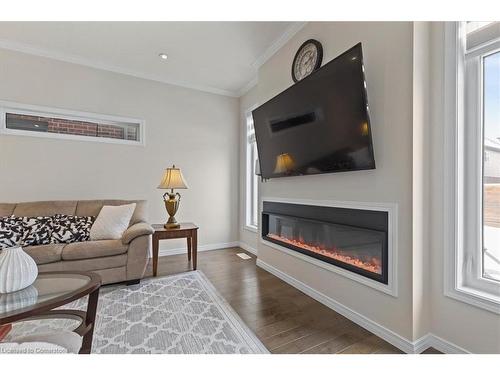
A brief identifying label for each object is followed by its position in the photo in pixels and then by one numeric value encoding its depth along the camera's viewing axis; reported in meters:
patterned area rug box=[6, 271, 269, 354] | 1.54
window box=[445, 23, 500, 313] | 1.39
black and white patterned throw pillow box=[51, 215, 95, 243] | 2.48
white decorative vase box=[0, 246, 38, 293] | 1.31
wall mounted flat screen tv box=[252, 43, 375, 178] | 1.64
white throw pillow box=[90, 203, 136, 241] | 2.61
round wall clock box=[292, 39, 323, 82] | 2.18
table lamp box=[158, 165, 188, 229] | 3.00
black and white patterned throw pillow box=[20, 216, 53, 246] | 2.36
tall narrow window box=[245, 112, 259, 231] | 4.04
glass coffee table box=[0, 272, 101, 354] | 1.18
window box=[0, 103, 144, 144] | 2.84
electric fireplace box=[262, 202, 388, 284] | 1.69
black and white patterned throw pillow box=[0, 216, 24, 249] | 2.27
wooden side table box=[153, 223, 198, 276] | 2.78
